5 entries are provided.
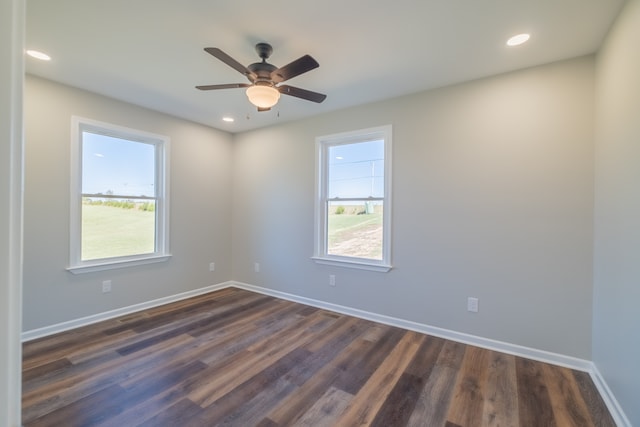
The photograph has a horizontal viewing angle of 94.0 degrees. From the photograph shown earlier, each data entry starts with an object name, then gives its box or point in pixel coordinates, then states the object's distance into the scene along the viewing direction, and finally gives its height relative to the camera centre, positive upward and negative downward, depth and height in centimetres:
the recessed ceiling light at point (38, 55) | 244 +128
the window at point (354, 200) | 342 +16
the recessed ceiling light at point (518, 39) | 217 +130
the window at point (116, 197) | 319 +15
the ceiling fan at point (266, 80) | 216 +101
